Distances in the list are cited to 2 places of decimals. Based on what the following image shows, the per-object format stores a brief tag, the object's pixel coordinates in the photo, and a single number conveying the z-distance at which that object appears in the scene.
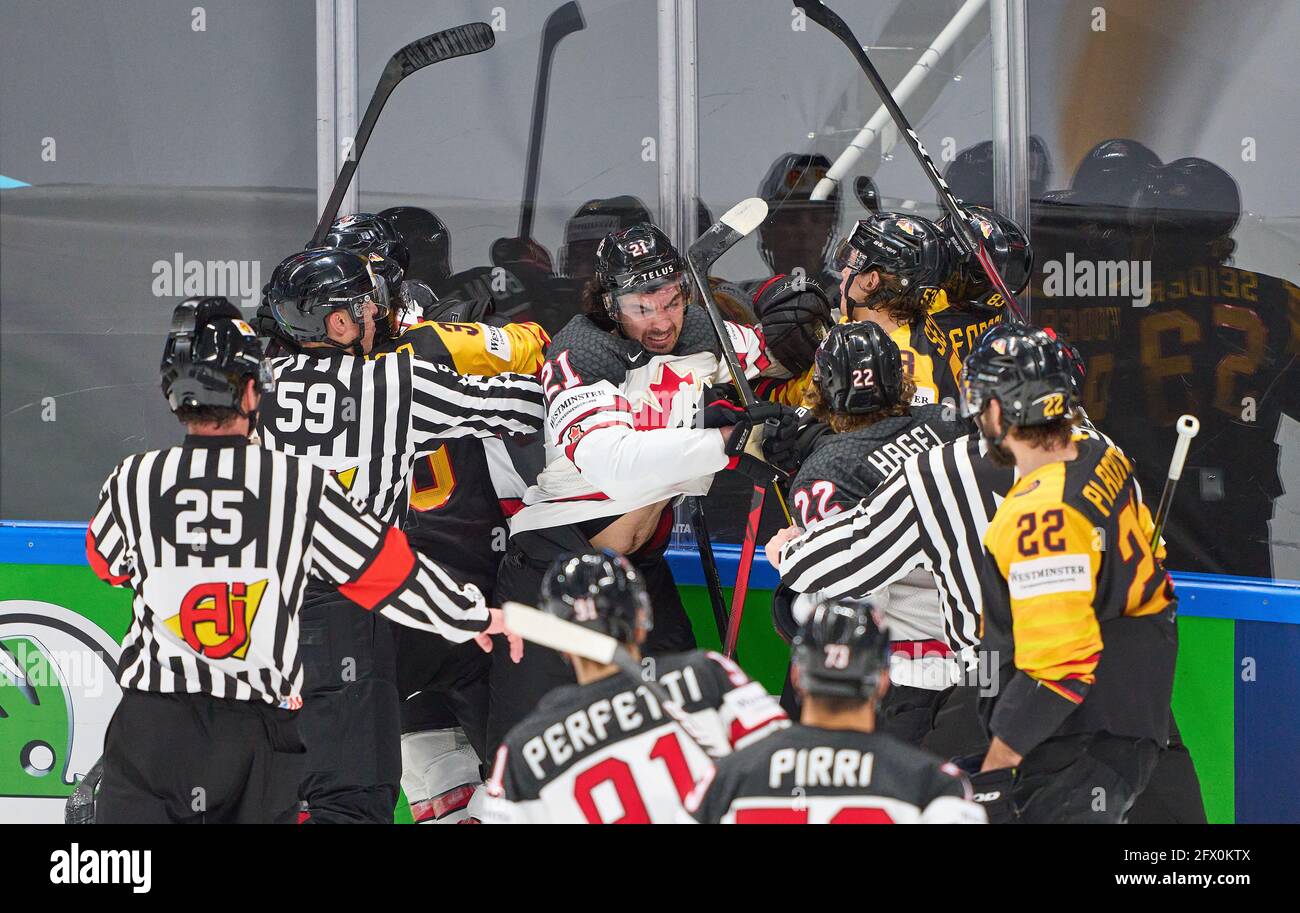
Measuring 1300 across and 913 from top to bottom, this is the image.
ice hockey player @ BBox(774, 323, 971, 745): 5.89
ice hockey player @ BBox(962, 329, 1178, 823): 4.81
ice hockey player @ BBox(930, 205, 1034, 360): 7.30
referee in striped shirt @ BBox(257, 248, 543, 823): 6.55
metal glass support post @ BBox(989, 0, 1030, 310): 8.02
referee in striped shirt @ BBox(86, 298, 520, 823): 5.21
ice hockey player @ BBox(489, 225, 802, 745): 6.43
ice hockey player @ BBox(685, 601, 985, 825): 3.91
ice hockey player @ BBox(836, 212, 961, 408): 6.77
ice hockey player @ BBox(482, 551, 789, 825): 4.35
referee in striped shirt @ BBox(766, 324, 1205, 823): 5.47
